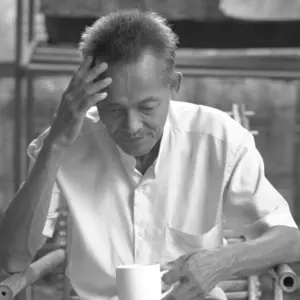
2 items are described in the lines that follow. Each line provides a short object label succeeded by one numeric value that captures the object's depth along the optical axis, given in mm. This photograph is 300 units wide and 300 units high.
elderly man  2296
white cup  2087
